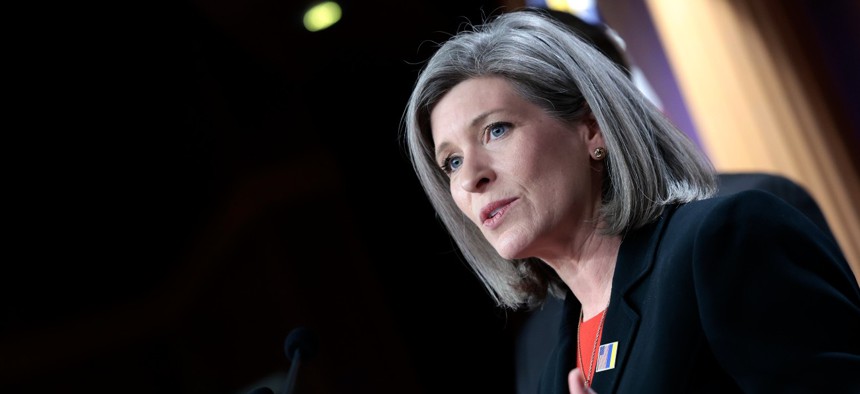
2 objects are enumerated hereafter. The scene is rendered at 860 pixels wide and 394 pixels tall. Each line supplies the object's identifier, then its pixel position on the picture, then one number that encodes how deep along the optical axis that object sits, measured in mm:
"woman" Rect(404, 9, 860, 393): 3096
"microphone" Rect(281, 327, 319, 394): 3203
